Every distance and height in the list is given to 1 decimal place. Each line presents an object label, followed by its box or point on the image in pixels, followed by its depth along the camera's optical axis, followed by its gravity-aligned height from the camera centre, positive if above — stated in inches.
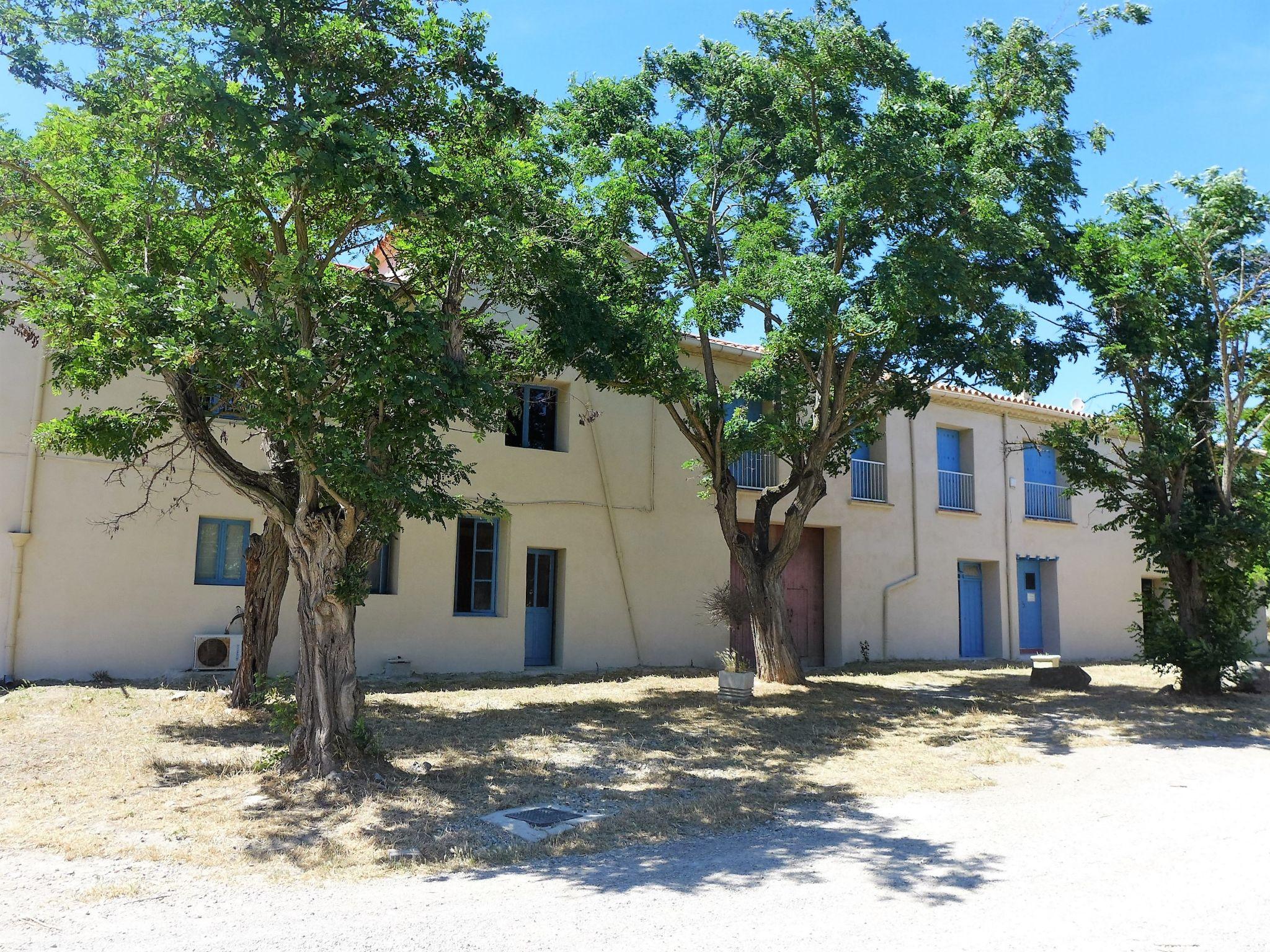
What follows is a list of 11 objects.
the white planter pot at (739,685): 458.0 -42.4
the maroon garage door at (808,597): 686.5 +0.7
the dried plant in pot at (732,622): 458.9 -14.3
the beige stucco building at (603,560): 438.6 +20.5
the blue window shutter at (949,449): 764.6 +120.7
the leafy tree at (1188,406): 470.9 +102.3
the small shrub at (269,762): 283.1 -51.5
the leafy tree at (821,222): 399.9 +167.3
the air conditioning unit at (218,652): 450.9 -30.7
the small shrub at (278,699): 276.8 -39.6
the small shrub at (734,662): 468.1 -32.3
